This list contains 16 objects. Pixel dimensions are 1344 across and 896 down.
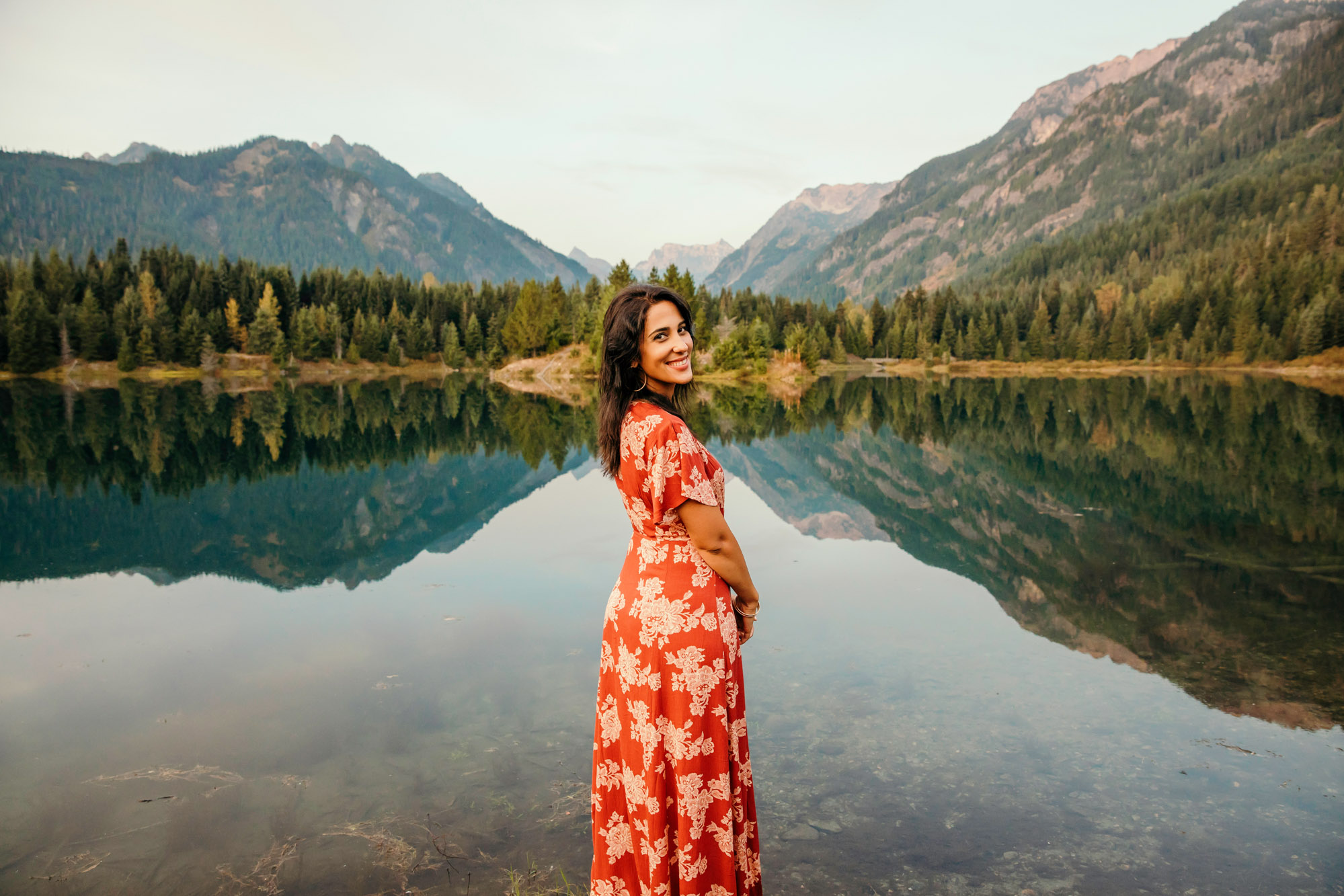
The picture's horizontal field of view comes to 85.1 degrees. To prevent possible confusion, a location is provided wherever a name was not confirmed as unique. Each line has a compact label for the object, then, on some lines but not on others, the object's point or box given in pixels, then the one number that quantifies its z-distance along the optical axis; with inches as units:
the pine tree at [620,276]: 3122.5
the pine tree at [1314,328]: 3235.7
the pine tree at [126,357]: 3061.0
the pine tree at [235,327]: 3558.1
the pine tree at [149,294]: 3362.0
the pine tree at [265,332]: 3563.0
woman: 132.3
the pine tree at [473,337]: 4234.7
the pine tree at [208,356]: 3353.8
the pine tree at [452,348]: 4148.6
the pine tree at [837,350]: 4424.2
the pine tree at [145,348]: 3154.5
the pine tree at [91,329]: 3031.5
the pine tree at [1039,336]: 4402.1
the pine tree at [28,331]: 2844.5
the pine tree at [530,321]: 3929.6
